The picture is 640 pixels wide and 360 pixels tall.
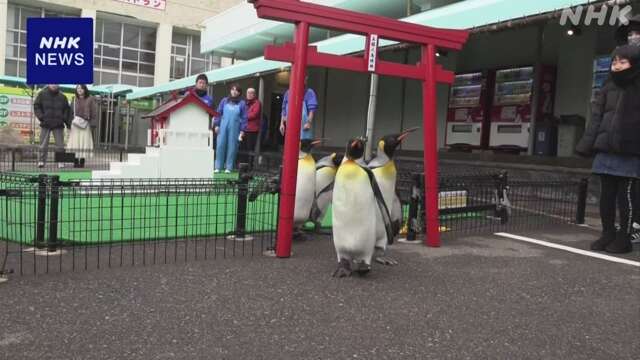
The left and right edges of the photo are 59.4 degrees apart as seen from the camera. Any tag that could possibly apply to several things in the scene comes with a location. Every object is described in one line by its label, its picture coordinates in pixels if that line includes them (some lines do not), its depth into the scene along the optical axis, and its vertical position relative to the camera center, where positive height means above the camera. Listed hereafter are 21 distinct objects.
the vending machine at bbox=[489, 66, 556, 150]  12.30 +1.07
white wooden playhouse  8.13 -0.22
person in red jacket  11.33 +0.43
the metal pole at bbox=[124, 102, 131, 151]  27.49 +0.27
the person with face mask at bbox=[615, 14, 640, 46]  6.48 +1.52
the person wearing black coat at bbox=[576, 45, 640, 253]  5.45 +0.12
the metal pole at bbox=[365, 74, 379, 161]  7.84 +0.49
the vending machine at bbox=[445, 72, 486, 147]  13.68 +0.94
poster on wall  22.47 +0.45
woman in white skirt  12.67 +0.16
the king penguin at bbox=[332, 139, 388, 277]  4.28 -0.52
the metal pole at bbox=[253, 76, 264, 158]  11.35 -0.19
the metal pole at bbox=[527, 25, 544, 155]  11.21 +1.22
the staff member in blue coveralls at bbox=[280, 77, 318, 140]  8.00 +0.42
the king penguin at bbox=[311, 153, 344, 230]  5.58 -0.42
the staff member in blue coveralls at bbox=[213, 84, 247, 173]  10.80 +0.14
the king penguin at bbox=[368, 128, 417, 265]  4.90 -0.26
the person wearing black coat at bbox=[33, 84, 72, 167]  11.85 +0.30
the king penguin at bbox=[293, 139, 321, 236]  5.43 -0.44
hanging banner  33.33 +7.66
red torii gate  4.85 +0.76
